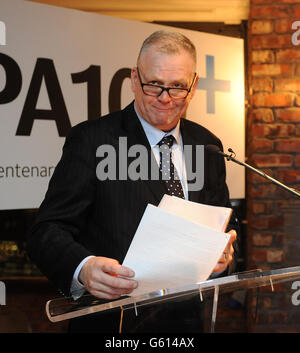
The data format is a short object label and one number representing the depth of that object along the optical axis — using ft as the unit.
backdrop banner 7.67
